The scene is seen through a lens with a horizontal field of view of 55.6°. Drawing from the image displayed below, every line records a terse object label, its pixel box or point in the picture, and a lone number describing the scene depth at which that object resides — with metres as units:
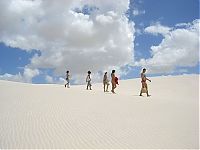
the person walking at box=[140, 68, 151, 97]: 11.44
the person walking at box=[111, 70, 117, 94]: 12.19
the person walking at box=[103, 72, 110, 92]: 12.80
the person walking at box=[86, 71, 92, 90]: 13.01
